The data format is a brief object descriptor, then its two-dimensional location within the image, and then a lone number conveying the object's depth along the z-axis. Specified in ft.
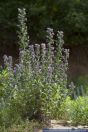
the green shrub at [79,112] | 26.77
